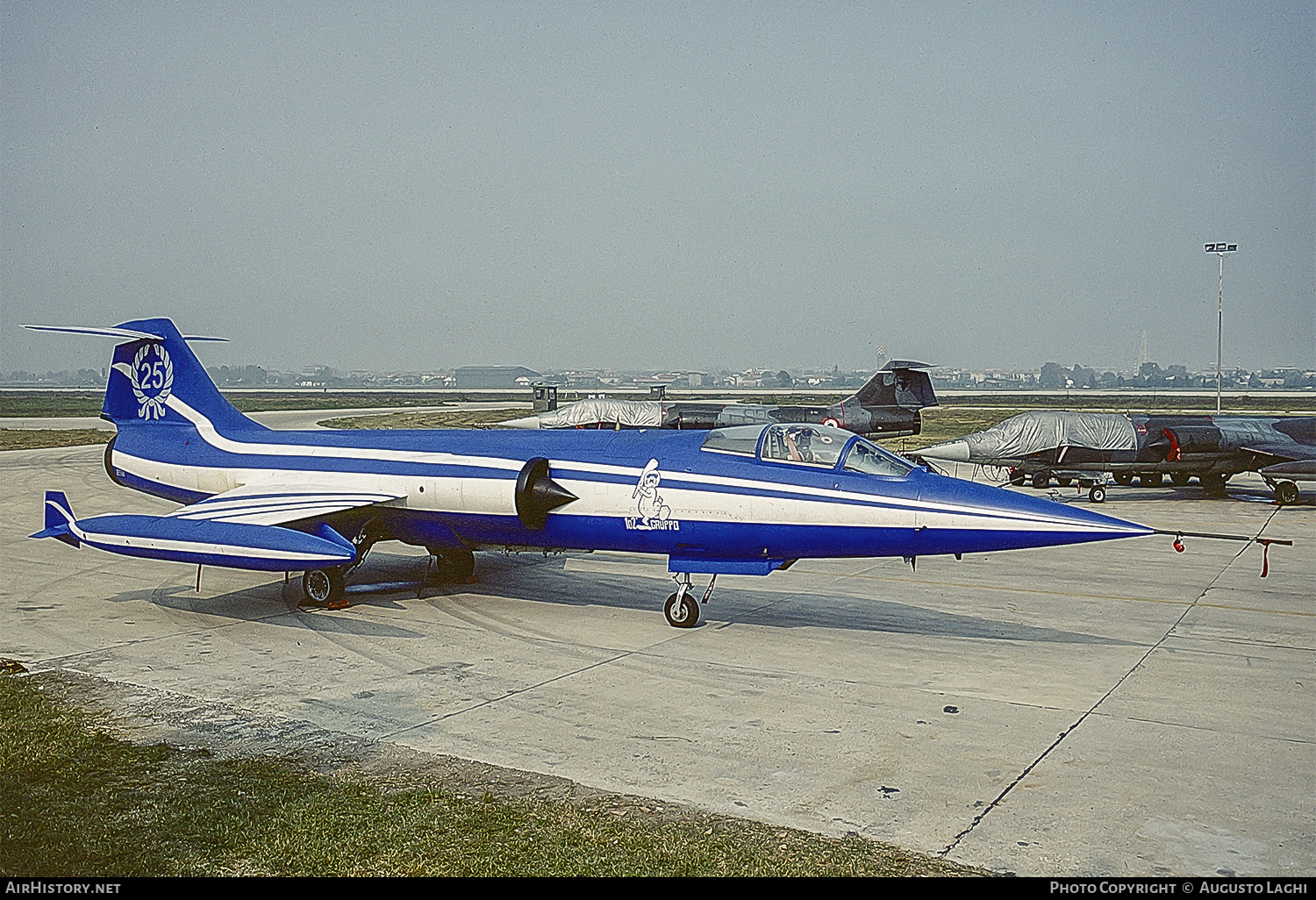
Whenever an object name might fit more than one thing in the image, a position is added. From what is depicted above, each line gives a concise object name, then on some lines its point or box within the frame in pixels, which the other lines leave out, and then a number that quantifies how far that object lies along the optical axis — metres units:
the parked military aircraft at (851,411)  33.97
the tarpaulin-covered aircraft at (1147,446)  25.84
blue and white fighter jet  10.79
